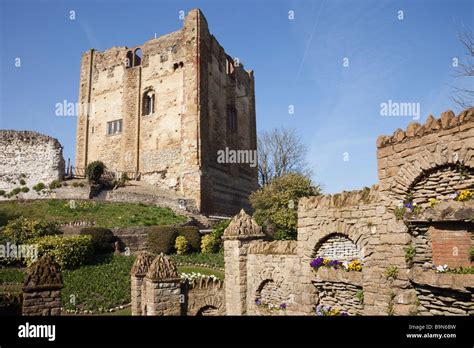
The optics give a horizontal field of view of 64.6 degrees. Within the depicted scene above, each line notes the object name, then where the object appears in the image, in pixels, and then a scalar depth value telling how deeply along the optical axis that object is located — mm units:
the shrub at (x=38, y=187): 31211
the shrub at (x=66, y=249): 18125
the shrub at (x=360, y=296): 8166
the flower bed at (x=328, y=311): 8698
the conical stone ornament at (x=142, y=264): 11914
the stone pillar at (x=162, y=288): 10031
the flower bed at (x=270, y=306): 10240
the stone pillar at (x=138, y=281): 11727
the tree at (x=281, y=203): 22938
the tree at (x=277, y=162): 40750
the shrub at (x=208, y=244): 22625
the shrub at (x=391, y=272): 7379
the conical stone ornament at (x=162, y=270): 10188
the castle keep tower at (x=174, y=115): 34500
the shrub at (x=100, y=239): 20641
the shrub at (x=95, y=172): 31978
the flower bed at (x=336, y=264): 8352
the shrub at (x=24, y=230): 19422
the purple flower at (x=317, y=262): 9289
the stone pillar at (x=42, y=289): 7809
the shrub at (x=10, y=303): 11625
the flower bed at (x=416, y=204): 6598
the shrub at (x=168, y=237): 22203
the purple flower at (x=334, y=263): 8797
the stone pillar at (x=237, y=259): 11586
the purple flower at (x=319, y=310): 9141
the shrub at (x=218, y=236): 23042
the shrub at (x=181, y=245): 22312
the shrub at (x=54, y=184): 31208
